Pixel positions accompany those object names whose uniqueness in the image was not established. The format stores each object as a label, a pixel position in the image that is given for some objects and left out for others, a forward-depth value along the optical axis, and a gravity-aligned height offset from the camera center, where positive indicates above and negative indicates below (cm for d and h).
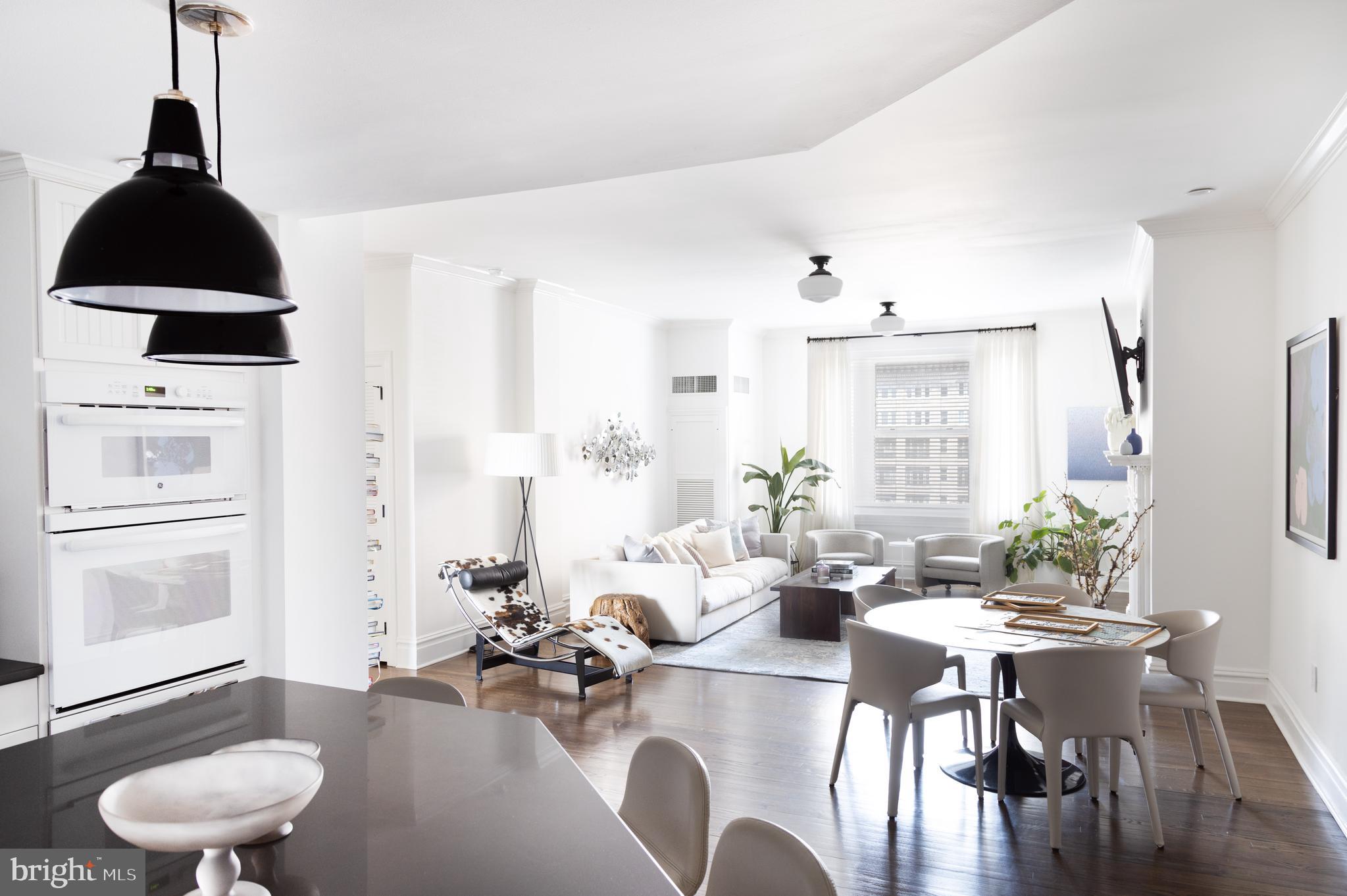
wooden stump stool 616 -127
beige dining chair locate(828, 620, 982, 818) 337 -103
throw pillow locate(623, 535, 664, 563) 652 -89
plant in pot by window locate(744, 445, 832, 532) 939 -51
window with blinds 929 +4
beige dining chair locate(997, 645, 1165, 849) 308 -96
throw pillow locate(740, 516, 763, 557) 855 -99
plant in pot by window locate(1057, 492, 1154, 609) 589 -92
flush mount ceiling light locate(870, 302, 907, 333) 712 +97
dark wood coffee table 646 -133
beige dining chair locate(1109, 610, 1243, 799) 346 -106
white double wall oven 278 -31
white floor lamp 591 -10
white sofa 630 -118
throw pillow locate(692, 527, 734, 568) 784 -102
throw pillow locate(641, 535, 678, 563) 676 -90
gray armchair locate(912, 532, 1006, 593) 791 -120
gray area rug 552 -155
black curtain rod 955 +114
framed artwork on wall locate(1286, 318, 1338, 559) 346 -3
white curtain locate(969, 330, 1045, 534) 872 +6
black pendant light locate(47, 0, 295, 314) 118 +30
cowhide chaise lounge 519 -122
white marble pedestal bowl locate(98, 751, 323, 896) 109 -53
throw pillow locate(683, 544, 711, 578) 741 -109
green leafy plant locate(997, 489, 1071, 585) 808 -107
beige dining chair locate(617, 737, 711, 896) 163 -75
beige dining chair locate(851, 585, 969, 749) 409 -86
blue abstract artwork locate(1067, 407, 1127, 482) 840 -13
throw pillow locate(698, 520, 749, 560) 827 -98
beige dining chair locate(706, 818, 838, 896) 126 -67
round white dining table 332 -82
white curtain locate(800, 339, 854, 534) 963 +11
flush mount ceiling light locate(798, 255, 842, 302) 549 +99
